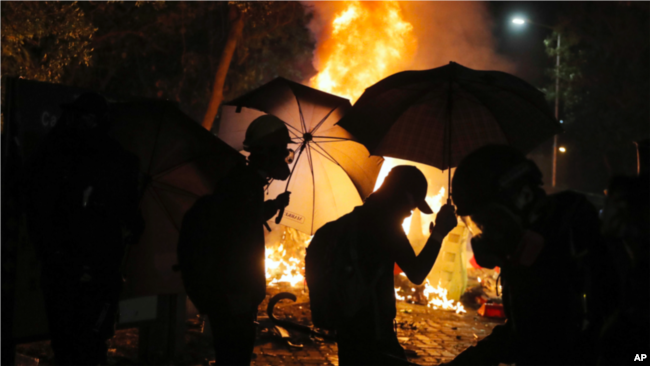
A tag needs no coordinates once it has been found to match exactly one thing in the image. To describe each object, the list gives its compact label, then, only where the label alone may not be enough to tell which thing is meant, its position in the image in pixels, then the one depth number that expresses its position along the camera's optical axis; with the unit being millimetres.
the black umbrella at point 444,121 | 4160
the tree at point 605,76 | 27453
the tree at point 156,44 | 10008
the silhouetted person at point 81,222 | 3084
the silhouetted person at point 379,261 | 3094
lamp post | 31734
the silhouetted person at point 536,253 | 1849
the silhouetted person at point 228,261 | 3256
